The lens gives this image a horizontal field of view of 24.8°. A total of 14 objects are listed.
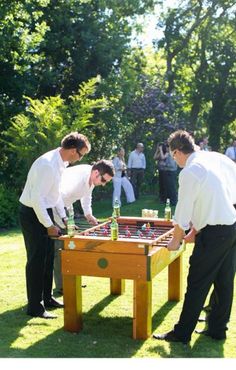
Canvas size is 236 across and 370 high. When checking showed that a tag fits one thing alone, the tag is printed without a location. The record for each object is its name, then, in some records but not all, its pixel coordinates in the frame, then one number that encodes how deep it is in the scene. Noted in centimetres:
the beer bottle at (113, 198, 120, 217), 642
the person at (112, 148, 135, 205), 1527
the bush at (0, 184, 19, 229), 1212
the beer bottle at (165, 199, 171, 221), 639
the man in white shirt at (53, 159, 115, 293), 619
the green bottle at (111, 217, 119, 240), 504
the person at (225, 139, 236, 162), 1683
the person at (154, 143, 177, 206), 1545
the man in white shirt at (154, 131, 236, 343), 466
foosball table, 500
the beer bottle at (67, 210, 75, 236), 522
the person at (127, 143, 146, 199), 1702
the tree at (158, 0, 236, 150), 2584
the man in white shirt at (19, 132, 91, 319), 548
